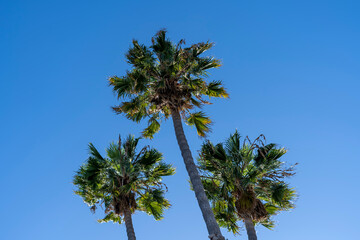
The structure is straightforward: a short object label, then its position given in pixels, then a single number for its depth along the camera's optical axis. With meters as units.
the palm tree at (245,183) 13.02
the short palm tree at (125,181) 13.71
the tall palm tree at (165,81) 13.38
